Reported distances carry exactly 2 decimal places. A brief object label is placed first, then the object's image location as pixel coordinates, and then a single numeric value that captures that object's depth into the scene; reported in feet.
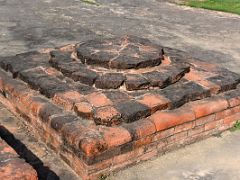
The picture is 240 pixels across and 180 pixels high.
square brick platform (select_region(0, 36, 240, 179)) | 8.19
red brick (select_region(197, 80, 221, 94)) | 10.06
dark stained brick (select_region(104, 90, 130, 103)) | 9.13
